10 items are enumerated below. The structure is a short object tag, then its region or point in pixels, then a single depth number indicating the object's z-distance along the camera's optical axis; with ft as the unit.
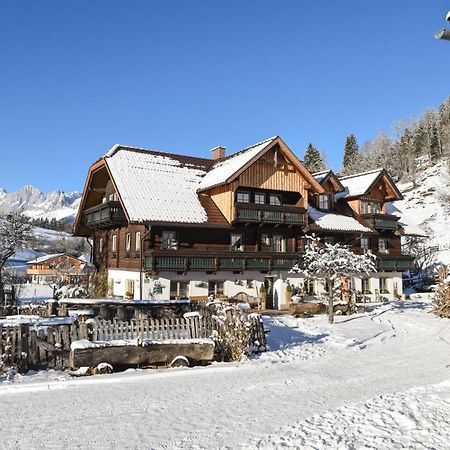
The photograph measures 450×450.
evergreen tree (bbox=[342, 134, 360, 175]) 318.32
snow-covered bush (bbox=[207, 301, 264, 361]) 44.96
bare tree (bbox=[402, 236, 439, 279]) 165.99
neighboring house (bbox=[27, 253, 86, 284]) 263.70
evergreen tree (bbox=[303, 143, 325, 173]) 282.15
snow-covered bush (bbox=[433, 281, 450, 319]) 73.48
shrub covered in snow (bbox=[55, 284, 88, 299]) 82.99
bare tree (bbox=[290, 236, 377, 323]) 76.23
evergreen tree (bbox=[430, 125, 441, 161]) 308.81
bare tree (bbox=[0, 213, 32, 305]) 117.50
